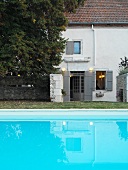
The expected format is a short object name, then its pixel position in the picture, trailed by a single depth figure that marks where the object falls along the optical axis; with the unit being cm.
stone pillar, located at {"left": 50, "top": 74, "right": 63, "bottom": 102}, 1496
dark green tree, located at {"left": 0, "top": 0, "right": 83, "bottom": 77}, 1376
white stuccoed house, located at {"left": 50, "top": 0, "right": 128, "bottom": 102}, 2008
